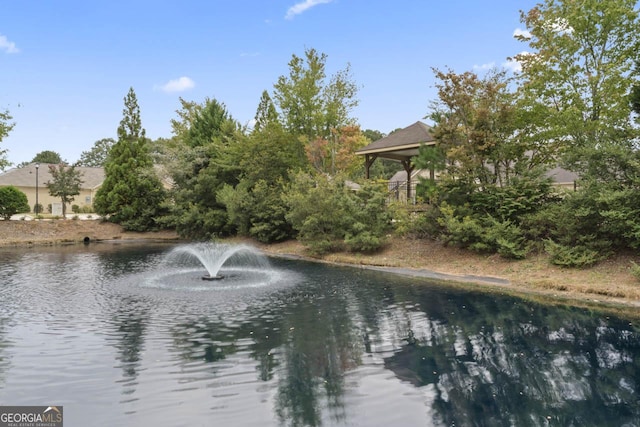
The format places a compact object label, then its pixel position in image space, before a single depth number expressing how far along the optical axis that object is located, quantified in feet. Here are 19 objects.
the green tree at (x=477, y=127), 51.65
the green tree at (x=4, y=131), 85.23
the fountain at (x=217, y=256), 48.55
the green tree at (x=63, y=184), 106.93
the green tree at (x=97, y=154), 243.81
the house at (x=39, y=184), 136.77
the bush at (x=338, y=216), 58.90
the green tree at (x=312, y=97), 78.74
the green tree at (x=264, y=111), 97.60
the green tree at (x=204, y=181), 86.33
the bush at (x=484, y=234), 46.88
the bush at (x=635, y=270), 35.73
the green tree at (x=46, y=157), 223.10
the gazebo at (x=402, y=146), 63.41
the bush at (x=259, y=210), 73.82
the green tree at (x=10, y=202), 88.33
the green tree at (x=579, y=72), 46.29
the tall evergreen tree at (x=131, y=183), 97.45
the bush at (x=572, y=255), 40.96
